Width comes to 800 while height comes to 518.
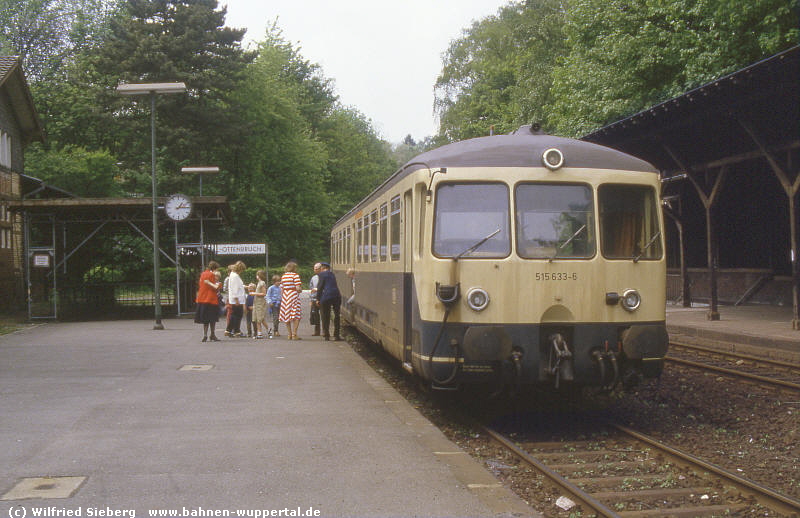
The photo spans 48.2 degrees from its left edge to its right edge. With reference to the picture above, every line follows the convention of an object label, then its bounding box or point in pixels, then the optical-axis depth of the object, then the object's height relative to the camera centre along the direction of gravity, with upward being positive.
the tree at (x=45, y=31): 55.56 +15.50
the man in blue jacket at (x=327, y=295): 18.04 -0.53
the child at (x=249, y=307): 20.87 -0.84
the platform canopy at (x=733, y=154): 16.56 +2.45
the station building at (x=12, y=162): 32.06 +4.39
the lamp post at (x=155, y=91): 20.47 +4.26
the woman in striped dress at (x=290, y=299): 19.05 -0.62
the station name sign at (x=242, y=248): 26.73 +0.69
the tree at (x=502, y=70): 44.06 +10.84
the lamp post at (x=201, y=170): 31.18 +3.63
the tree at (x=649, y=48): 27.08 +7.11
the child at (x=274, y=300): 19.97 -0.69
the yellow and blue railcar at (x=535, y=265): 8.23 -0.02
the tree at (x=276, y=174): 49.38 +5.59
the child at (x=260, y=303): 19.80 -0.71
